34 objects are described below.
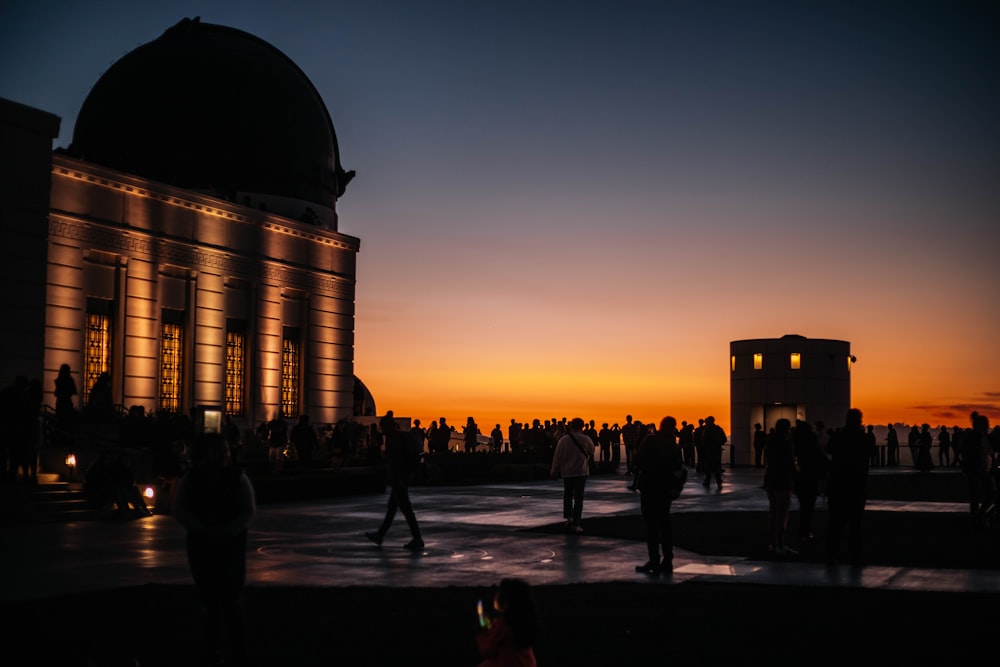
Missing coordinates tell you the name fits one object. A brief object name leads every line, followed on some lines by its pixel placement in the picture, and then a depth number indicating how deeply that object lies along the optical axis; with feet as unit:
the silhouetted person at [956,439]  155.33
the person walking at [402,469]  53.26
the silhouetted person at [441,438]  137.08
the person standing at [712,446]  101.96
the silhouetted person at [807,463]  57.06
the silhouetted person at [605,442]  152.25
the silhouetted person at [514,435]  155.28
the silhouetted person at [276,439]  106.63
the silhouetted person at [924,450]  150.30
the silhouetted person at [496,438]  160.66
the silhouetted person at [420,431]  128.26
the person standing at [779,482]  51.03
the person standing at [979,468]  63.87
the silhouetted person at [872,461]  161.19
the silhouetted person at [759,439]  135.03
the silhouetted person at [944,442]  170.47
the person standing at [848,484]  46.83
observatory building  97.76
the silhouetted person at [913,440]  159.58
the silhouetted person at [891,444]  173.99
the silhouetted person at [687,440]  143.74
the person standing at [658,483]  45.29
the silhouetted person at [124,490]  70.44
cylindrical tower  165.07
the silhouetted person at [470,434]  146.30
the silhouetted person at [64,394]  86.79
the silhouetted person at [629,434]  117.39
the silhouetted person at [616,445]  155.66
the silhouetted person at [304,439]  103.96
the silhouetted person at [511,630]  19.77
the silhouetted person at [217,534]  26.61
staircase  66.33
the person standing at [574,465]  61.52
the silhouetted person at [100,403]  92.63
